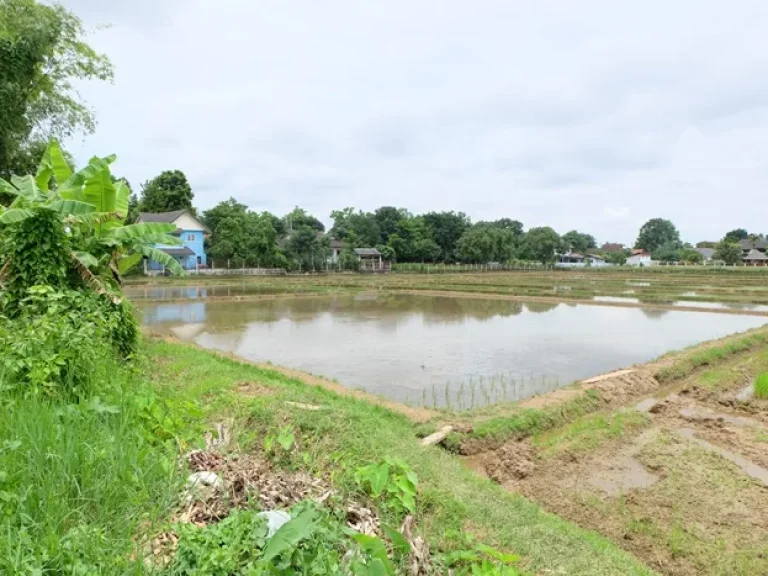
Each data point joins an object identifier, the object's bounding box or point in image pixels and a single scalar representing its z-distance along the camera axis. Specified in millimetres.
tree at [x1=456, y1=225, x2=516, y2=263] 59531
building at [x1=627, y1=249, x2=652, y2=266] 82156
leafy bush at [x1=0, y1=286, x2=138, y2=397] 3676
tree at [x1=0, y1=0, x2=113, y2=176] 9984
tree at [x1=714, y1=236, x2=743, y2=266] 65062
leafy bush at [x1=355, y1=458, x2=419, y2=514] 3246
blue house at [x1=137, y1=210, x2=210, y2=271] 43562
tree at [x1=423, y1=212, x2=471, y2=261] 64938
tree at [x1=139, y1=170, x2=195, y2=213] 48281
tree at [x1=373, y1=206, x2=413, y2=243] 64688
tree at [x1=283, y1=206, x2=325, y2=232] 50309
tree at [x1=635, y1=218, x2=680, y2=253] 101875
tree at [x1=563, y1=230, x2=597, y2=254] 96081
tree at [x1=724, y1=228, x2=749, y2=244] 95262
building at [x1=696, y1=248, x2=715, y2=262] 79925
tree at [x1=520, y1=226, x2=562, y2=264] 68312
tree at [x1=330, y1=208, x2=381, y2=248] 60878
